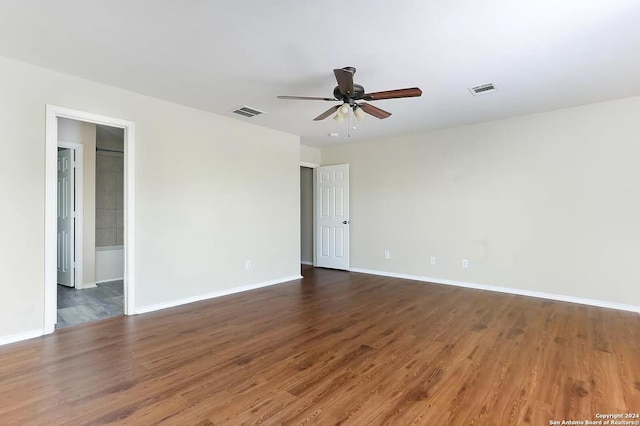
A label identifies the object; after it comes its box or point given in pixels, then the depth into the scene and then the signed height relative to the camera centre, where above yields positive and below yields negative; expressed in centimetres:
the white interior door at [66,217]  503 -3
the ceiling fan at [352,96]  266 +105
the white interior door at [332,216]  648 -2
